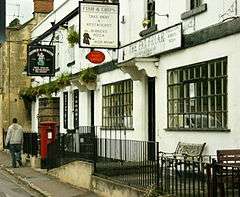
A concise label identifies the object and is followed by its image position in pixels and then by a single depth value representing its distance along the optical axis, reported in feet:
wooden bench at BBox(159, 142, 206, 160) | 42.04
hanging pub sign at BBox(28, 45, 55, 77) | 82.28
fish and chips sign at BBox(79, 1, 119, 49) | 56.34
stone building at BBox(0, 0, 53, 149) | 116.98
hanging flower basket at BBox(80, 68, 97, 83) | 70.54
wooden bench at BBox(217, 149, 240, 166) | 33.96
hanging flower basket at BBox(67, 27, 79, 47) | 77.56
